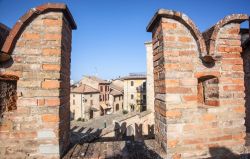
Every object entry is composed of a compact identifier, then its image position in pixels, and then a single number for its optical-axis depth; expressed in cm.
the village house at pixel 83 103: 2956
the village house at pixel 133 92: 3098
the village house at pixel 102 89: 3375
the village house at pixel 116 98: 3534
